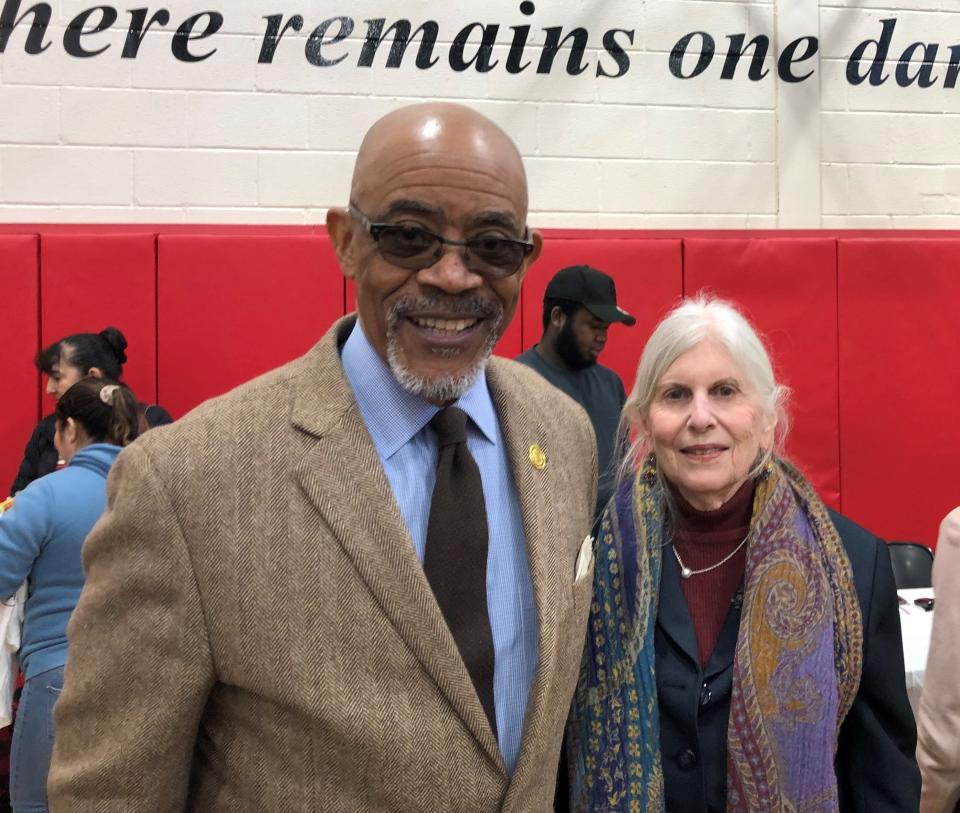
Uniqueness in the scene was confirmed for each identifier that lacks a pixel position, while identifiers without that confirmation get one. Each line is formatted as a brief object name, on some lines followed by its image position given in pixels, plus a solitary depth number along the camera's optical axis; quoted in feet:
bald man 3.49
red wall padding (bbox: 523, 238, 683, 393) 14.42
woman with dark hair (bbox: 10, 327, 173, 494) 12.01
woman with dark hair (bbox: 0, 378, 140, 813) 8.54
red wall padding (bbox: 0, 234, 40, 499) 13.21
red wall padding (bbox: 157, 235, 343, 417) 13.66
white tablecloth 7.99
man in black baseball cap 11.07
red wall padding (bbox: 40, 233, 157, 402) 13.35
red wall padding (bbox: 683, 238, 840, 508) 14.94
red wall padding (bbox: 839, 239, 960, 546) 15.26
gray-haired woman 4.45
